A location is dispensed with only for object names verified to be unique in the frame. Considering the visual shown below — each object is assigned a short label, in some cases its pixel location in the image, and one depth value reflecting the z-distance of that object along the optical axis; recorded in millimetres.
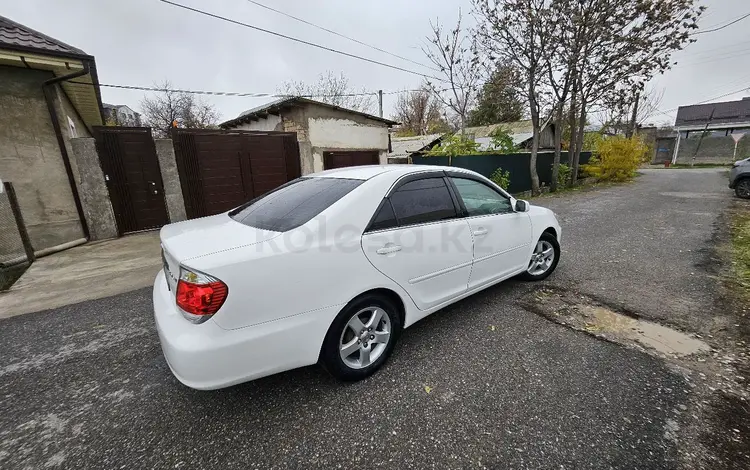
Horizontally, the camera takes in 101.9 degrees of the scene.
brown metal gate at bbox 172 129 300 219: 7199
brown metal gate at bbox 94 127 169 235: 6285
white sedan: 1646
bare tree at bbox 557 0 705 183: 10219
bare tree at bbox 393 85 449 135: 35062
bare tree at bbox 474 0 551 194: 10312
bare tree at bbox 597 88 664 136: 12688
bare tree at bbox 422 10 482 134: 12766
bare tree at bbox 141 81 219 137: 27641
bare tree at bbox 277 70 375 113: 23078
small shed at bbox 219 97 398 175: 8883
